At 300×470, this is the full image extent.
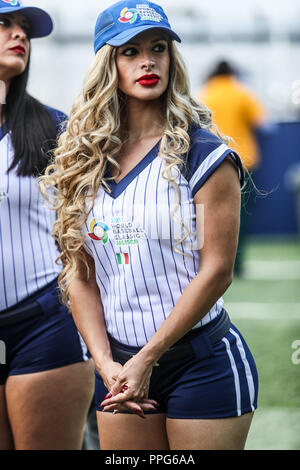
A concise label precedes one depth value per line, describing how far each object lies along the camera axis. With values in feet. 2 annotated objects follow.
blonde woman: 15.83
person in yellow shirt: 56.90
